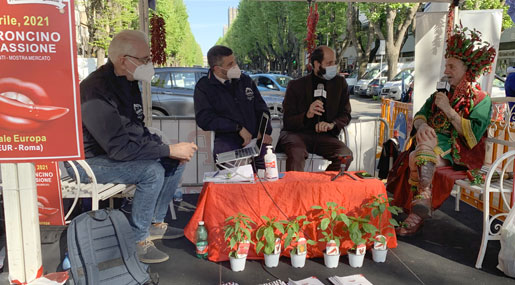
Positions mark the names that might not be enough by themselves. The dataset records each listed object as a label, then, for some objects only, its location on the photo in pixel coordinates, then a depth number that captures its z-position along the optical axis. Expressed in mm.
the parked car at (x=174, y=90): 9523
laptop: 3295
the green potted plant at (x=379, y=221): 3088
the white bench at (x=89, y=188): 2912
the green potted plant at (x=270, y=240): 2979
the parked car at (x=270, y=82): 12578
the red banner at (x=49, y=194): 3021
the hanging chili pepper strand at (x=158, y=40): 4609
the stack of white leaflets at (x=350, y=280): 2811
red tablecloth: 3125
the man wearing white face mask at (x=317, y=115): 4328
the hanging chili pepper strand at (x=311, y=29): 4512
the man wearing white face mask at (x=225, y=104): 4039
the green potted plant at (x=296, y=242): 2990
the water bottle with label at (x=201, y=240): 3143
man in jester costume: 3600
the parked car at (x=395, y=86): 17281
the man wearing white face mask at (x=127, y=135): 2873
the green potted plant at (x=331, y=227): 3039
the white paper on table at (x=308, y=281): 2770
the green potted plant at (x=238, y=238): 2938
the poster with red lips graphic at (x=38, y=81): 1902
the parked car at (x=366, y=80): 21969
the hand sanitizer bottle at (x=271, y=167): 3197
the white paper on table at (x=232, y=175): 3180
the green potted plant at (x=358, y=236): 3018
